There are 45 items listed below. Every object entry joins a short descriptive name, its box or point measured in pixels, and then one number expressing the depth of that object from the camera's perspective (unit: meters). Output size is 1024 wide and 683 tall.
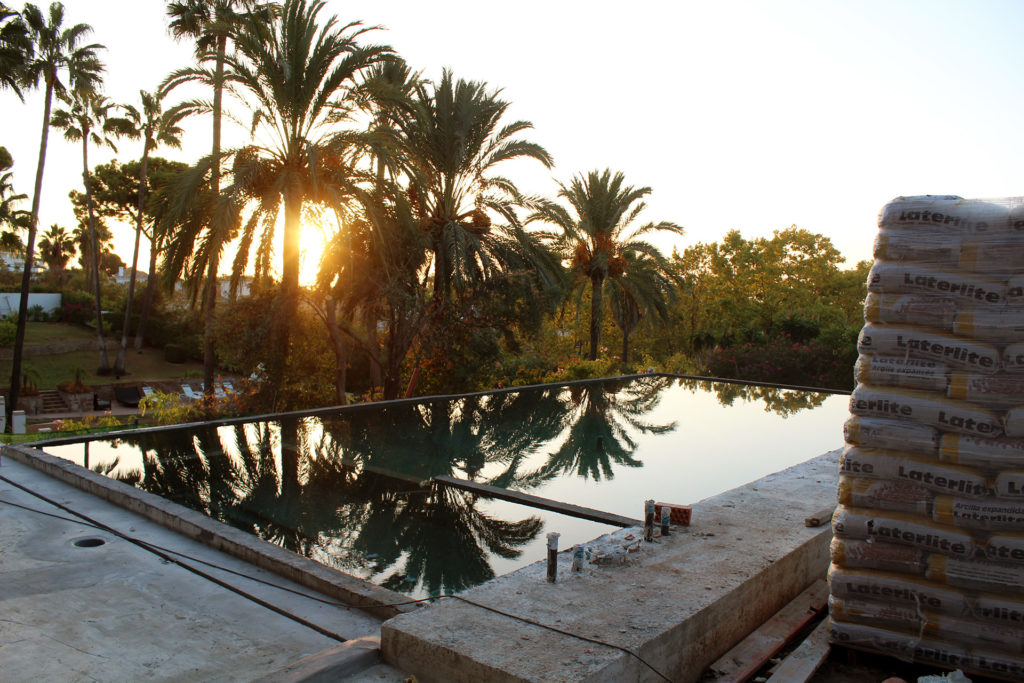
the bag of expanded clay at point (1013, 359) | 2.73
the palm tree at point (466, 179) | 12.72
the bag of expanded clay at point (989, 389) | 2.73
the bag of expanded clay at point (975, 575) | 2.70
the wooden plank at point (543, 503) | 5.08
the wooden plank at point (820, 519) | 3.92
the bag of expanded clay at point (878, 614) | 2.89
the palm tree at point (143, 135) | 30.67
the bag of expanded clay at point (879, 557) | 2.87
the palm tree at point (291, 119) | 10.84
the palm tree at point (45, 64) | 20.09
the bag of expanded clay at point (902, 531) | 2.78
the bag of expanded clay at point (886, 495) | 2.86
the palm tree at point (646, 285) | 17.78
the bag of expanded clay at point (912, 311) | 2.87
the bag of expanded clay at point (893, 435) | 2.87
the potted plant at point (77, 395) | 25.86
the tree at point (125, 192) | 33.44
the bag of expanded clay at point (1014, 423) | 2.69
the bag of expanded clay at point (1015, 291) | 2.73
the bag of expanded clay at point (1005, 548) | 2.68
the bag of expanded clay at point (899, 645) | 2.82
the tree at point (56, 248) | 51.03
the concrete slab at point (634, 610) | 2.41
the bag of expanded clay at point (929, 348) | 2.80
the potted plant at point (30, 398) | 23.64
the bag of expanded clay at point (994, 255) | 2.73
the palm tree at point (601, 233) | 17.47
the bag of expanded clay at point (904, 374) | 2.89
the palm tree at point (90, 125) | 29.41
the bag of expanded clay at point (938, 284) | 2.79
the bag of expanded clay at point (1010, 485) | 2.68
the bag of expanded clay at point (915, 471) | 2.77
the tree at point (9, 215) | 33.78
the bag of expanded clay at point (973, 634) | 2.70
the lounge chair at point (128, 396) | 25.70
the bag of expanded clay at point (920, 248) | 2.85
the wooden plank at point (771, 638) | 2.85
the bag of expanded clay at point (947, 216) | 2.77
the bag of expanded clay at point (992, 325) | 2.73
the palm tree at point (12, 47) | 19.44
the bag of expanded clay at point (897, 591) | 2.80
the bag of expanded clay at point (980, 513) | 2.69
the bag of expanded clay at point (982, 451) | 2.71
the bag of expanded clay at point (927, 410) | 2.78
